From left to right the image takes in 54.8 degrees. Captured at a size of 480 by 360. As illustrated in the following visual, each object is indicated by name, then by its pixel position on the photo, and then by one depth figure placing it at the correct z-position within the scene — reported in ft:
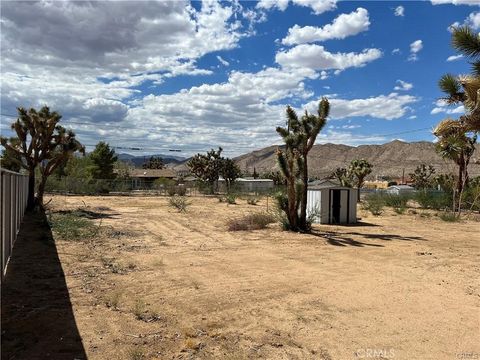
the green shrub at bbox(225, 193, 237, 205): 123.13
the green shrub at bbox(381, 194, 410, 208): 113.60
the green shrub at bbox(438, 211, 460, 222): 83.74
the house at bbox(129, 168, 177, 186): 277.58
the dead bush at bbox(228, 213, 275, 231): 63.31
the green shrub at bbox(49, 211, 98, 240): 49.29
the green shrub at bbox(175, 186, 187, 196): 171.83
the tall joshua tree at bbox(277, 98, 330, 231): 61.41
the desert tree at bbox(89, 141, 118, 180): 201.46
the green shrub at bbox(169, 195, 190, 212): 93.20
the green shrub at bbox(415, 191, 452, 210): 112.16
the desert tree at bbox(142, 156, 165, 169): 335.18
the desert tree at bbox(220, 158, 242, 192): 207.41
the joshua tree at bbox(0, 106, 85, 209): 79.56
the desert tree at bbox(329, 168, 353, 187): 106.30
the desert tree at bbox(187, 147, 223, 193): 203.10
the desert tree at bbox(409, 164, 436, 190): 201.67
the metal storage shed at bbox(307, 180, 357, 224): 74.58
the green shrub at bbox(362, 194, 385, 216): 95.81
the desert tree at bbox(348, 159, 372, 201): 155.83
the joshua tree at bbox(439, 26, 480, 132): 41.38
